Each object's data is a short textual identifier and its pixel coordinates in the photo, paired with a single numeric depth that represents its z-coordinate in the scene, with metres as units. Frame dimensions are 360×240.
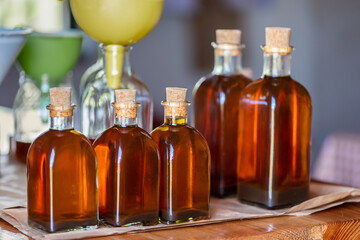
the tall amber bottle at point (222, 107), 1.25
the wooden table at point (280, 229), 1.08
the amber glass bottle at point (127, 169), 1.07
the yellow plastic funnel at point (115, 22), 1.22
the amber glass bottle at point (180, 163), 1.10
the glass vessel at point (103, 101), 1.30
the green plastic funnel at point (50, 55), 1.47
